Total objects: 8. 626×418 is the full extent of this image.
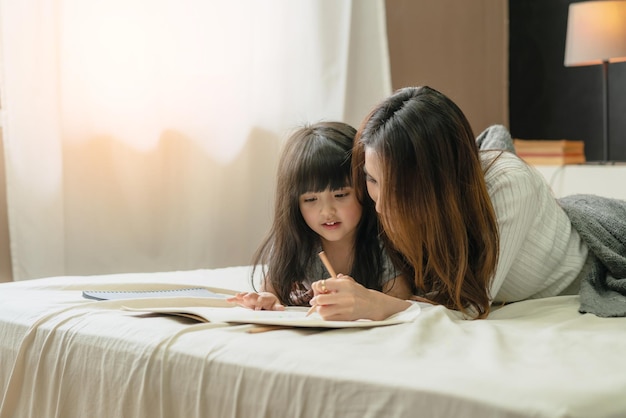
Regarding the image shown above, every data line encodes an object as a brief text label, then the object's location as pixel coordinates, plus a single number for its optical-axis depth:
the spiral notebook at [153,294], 2.18
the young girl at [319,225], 2.25
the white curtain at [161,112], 2.88
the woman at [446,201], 2.06
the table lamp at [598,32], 3.63
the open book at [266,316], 1.89
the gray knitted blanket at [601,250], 2.09
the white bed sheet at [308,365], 1.58
